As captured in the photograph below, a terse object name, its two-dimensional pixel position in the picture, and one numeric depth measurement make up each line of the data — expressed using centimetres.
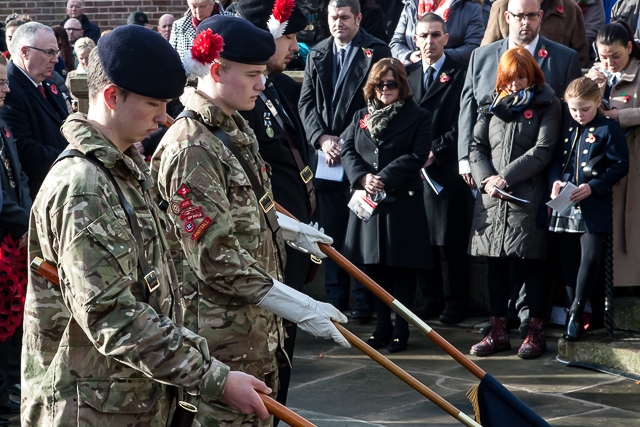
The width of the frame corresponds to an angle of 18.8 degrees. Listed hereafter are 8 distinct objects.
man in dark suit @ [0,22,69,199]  1324
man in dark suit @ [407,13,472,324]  1519
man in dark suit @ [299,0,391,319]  1574
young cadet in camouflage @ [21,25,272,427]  541
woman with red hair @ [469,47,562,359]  1345
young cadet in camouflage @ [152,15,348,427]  720
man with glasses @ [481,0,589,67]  1524
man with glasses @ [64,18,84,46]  2476
